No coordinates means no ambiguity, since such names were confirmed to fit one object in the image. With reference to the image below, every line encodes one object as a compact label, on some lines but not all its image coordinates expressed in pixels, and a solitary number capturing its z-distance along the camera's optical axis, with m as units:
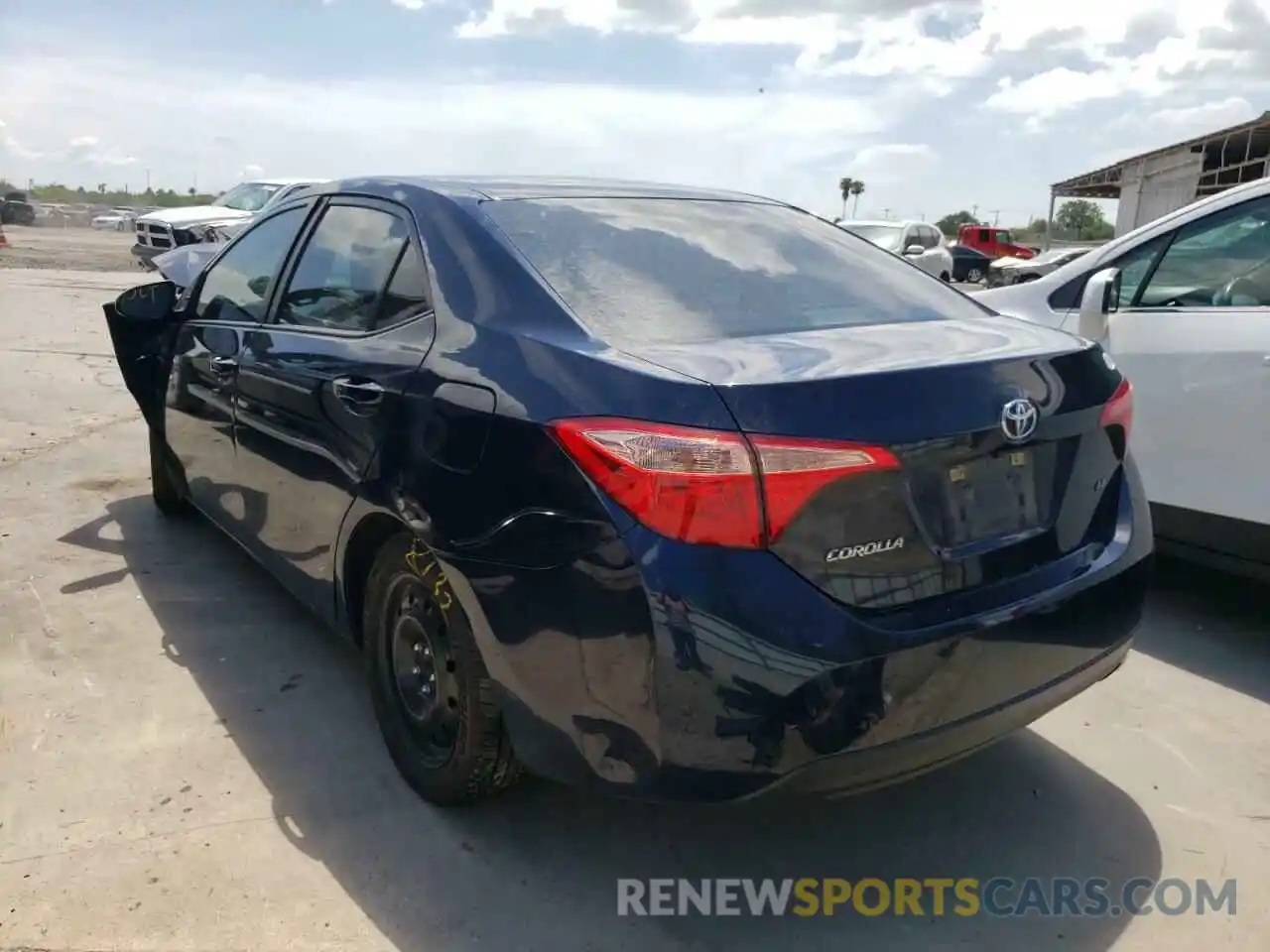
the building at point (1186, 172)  23.56
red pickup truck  39.53
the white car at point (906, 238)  21.56
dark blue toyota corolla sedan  2.12
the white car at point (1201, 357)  3.88
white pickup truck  17.31
